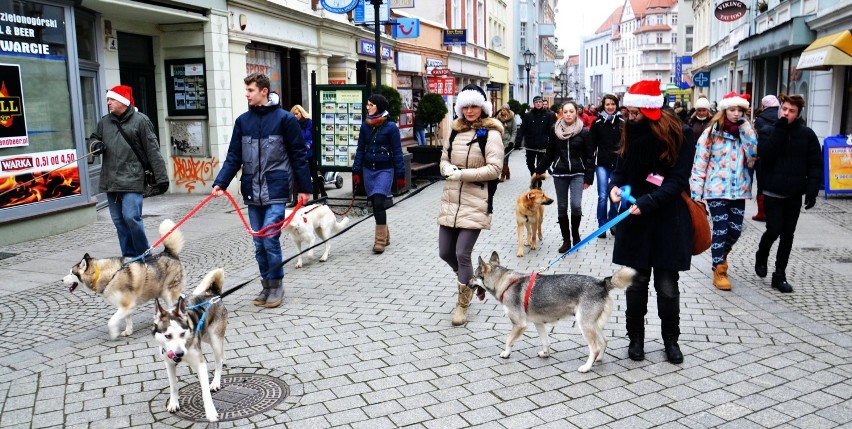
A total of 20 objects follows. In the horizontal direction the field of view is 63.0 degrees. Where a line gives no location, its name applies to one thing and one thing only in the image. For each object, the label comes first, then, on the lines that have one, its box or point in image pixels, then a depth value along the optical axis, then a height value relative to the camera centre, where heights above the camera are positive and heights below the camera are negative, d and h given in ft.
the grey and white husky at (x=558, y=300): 15.14 -4.08
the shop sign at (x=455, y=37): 101.40 +11.87
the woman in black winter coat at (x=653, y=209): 15.05 -2.02
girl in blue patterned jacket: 22.67 -1.79
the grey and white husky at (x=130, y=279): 17.62 -4.06
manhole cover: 13.70 -5.66
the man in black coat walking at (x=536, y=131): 47.70 -0.95
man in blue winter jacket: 20.44 -1.18
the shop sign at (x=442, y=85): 82.99 +3.95
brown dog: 28.45 -3.72
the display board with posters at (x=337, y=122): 42.60 -0.13
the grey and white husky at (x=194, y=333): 12.28 -3.94
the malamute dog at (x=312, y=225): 26.53 -4.10
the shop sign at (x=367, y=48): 72.33 +7.54
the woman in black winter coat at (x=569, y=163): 29.12 -1.93
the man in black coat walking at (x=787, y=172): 22.34 -1.86
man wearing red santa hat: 21.89 -1.07
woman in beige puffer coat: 18.72 -1.47
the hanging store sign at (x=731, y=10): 73.67 +11.02
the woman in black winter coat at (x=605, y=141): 30.01 -1.06
